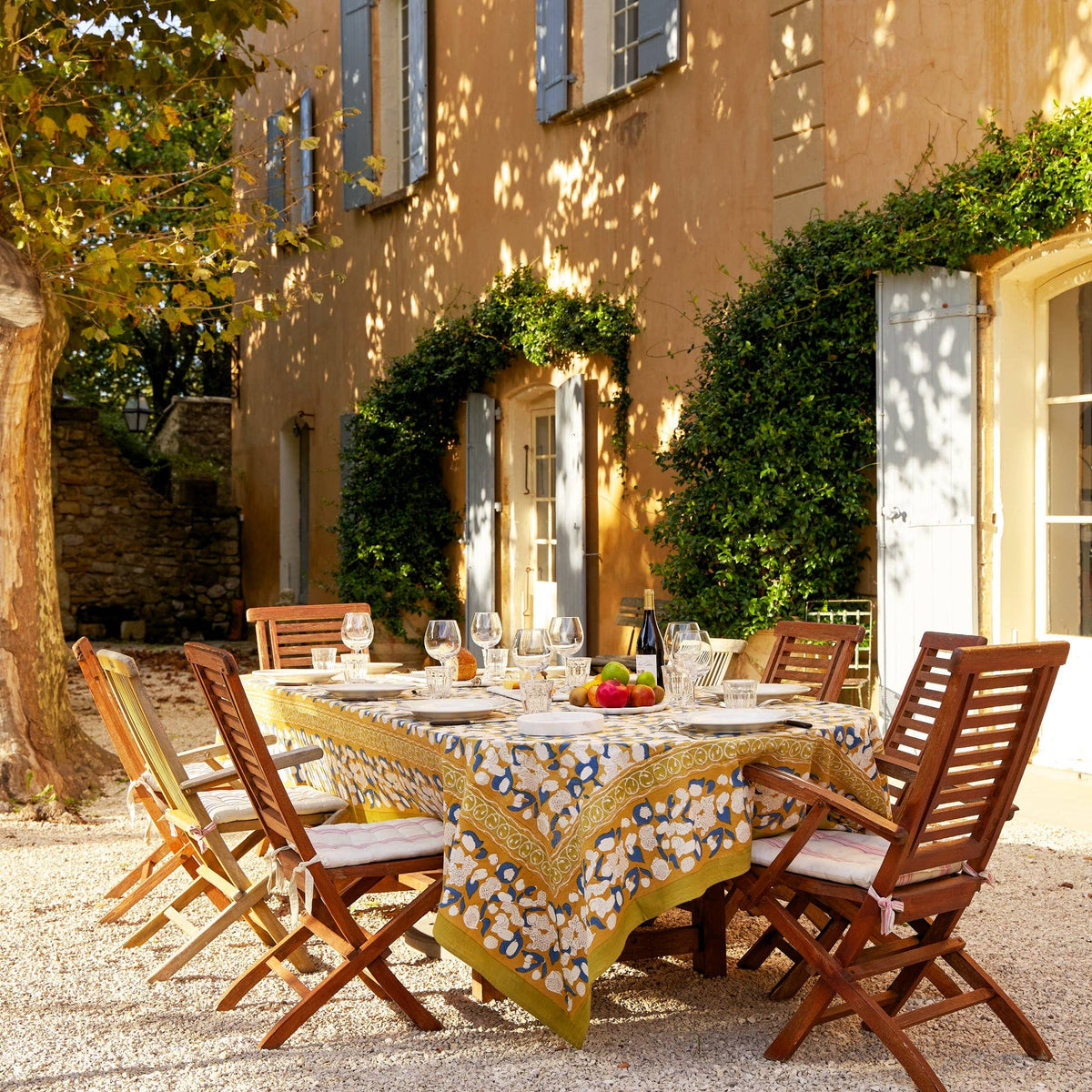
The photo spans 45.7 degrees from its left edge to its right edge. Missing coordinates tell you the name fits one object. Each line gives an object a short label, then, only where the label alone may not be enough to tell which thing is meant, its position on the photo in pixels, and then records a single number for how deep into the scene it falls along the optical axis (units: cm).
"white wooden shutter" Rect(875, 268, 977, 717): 619
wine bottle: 370
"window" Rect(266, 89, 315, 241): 1273
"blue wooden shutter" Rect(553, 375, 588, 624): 848
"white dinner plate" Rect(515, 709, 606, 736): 295
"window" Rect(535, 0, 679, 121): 854
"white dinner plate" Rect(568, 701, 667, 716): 327
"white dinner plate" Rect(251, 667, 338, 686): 405
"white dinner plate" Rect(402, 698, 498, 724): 321
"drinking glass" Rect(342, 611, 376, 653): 410
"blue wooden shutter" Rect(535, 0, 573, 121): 870
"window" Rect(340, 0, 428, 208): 1134
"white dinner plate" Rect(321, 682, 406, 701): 369
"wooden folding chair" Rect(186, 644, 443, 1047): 299
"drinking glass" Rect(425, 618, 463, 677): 377
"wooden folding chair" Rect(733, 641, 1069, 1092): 268
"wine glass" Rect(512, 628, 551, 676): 353
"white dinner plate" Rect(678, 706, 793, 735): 298
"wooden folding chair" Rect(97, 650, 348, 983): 348
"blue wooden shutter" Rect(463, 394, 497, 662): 975
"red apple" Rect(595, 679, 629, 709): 331
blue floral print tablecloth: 279
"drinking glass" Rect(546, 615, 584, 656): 366
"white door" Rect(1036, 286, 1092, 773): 607
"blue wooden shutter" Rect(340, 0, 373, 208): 1136
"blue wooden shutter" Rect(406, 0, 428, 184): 1055
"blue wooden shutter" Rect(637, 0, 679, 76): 778
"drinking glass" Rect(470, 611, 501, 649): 383
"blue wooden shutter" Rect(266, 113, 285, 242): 1334
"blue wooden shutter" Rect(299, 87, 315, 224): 1270
